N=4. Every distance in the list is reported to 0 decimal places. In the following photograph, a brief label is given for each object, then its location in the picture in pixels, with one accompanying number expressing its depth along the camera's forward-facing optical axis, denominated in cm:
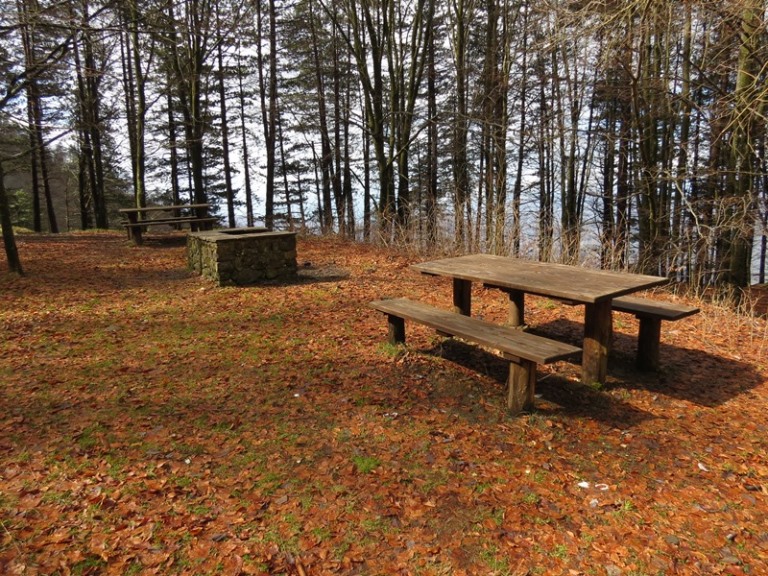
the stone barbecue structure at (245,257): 679
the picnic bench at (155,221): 1041
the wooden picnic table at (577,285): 341
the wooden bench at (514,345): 312
